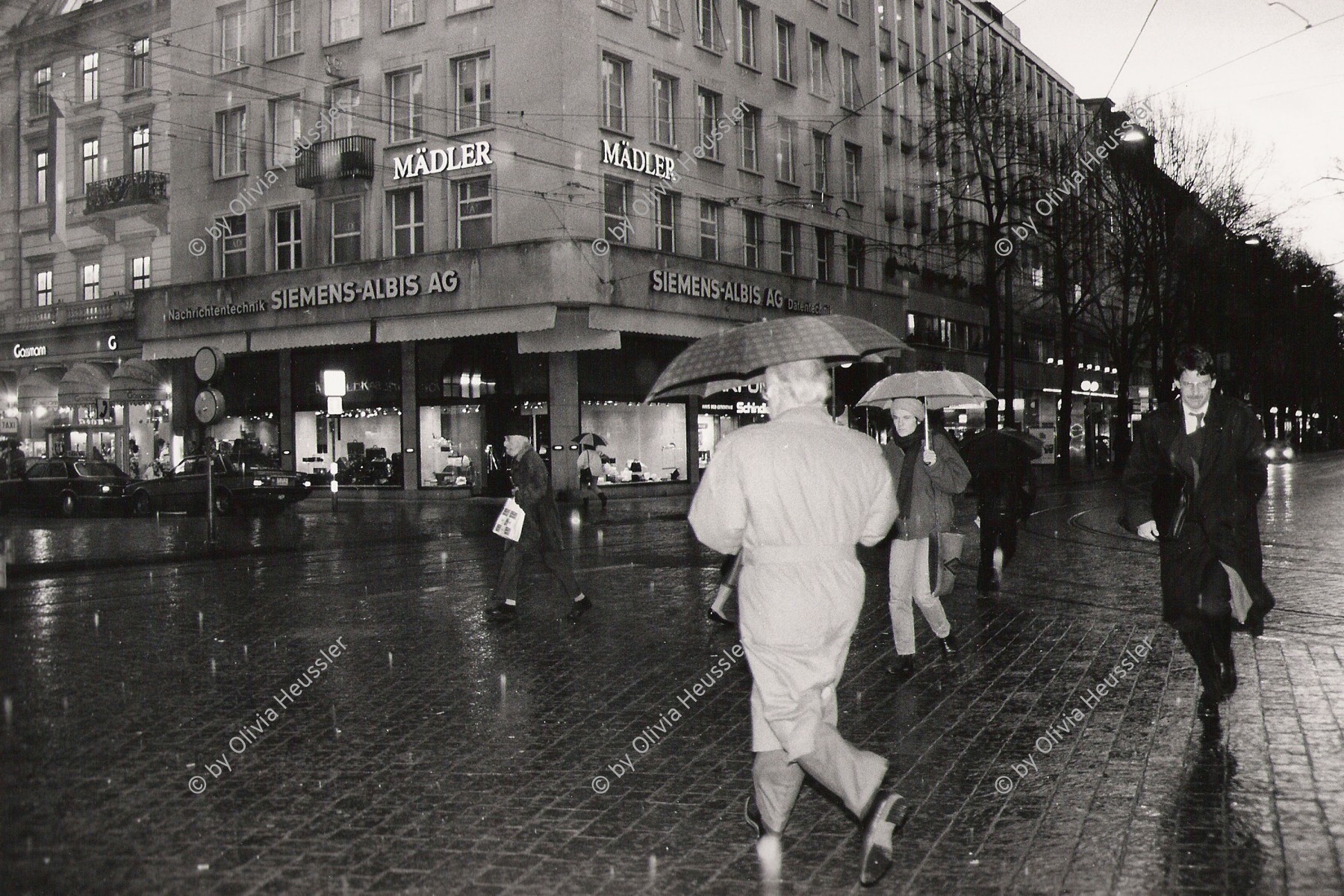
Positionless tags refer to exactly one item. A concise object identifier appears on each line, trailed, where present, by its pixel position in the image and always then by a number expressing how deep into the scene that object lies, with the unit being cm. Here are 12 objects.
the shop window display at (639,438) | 3562
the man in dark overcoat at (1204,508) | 645
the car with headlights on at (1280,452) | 6946
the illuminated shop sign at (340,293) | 3450
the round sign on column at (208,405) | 2070
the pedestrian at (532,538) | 1135
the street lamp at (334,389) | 2869
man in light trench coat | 442
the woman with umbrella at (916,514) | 832
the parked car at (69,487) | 3109
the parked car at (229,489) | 2881
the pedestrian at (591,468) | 3091
